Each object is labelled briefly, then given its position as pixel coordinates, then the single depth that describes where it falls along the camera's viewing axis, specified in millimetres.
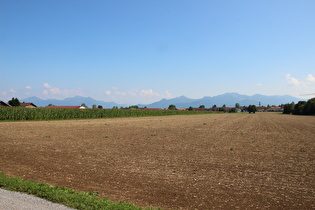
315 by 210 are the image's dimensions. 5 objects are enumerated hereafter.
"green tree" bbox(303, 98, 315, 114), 116712
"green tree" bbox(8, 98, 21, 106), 105938
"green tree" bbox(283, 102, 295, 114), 165425
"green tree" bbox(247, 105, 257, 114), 177875
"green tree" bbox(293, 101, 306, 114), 130925
